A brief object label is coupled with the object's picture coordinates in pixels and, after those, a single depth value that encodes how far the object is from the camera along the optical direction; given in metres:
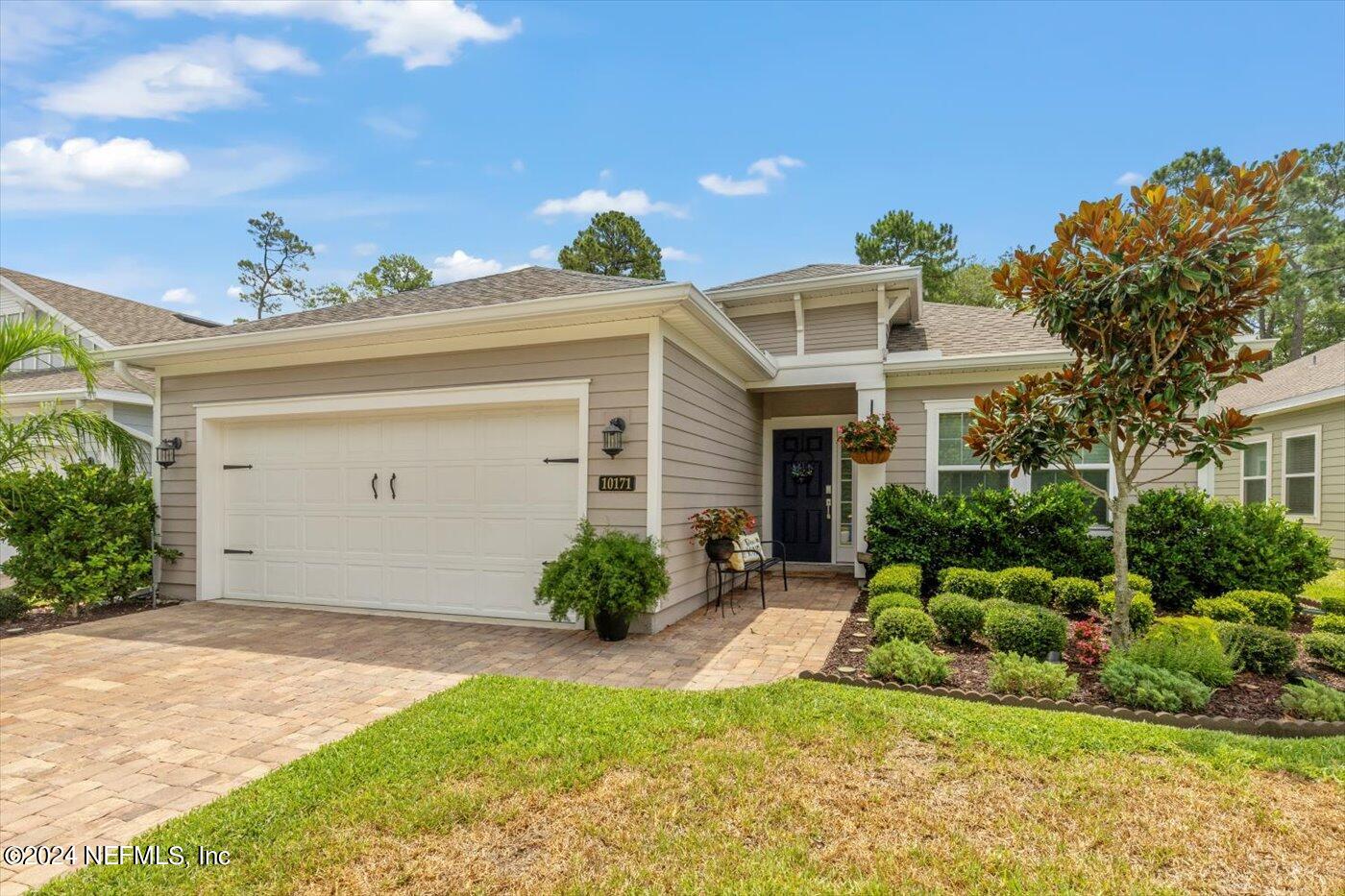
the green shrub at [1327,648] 4.05
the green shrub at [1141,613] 4.67
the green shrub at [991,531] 6.47
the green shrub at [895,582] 5.62
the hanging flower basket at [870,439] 7.45
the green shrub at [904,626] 4.37
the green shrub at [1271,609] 5.05
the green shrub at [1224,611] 4.84
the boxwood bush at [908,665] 3.74
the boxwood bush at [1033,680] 3.52
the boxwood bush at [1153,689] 3.31
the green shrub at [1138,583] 5.62
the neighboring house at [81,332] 9.43
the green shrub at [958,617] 4.60
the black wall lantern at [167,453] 6.88
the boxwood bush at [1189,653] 3.61
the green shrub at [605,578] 4.79
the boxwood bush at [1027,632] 4.15
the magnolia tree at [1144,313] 3.66
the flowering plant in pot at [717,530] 6.14
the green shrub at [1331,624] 4.55
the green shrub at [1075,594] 5.43
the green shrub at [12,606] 6.09
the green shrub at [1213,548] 6.11
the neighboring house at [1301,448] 8.81
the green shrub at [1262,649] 3.97
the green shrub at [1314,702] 3.20
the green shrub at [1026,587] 5.57
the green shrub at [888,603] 4.93
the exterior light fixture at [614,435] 5.21
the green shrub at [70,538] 6.05
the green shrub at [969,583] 5.56
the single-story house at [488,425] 5.39
